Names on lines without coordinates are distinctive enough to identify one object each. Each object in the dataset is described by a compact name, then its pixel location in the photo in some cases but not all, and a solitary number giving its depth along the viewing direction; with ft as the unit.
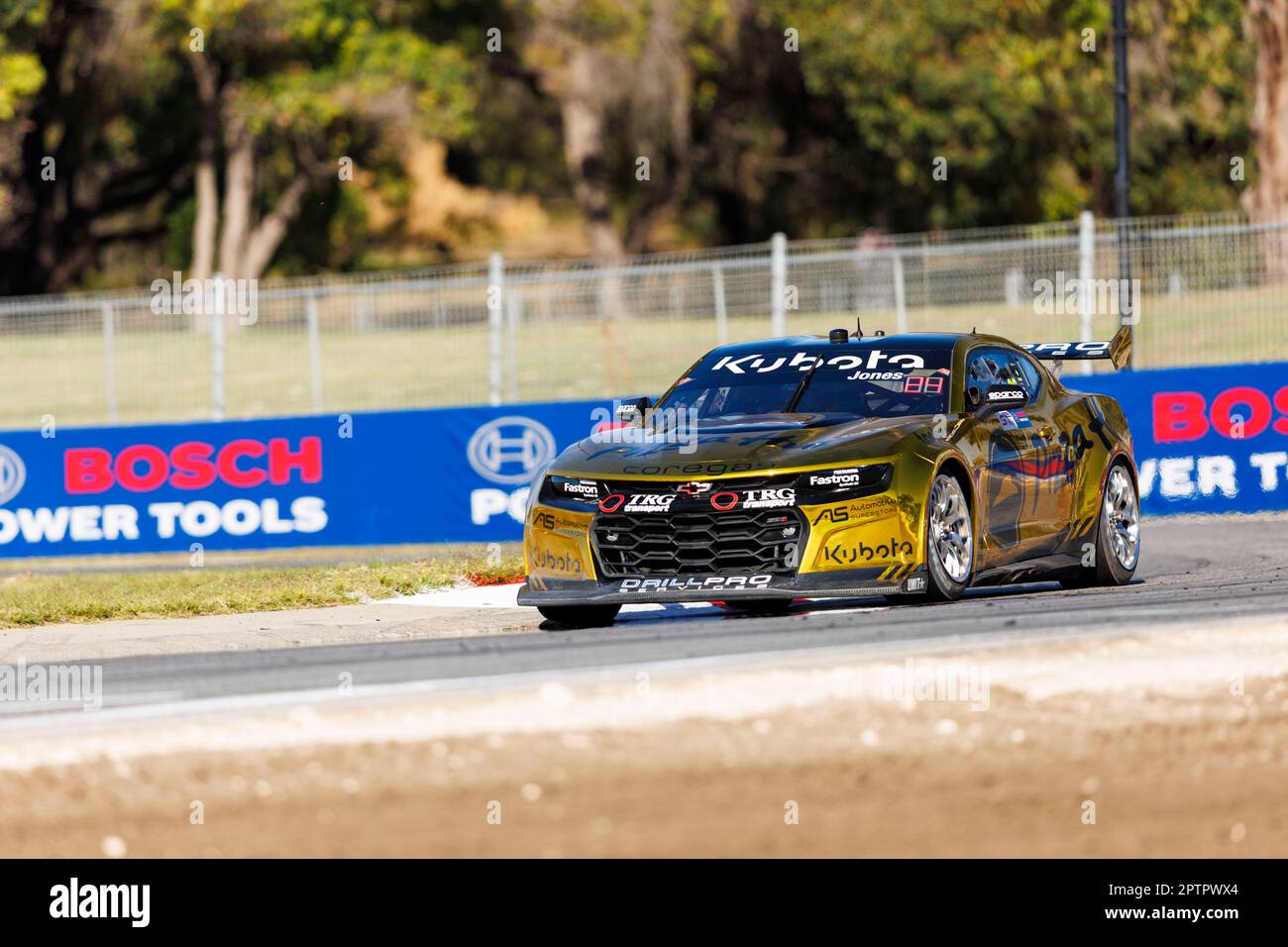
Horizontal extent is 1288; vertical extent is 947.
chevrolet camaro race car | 32.37
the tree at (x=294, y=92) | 144.25
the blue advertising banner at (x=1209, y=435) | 57.72
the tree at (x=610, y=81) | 149.38
